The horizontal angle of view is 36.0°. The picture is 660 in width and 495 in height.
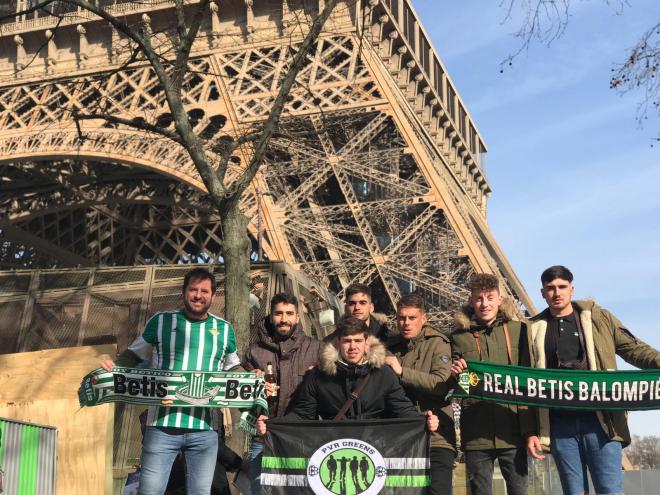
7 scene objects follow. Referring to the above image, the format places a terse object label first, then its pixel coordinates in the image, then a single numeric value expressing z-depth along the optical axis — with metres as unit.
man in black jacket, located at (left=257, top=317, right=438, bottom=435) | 6.44
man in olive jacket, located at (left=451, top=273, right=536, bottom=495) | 6.70
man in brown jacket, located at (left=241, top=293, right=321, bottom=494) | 7.16
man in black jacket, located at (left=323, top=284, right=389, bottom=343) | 7.32
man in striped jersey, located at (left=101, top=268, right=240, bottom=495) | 6.39
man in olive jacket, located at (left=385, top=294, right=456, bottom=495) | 6.68
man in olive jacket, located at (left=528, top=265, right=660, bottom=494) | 6.46
